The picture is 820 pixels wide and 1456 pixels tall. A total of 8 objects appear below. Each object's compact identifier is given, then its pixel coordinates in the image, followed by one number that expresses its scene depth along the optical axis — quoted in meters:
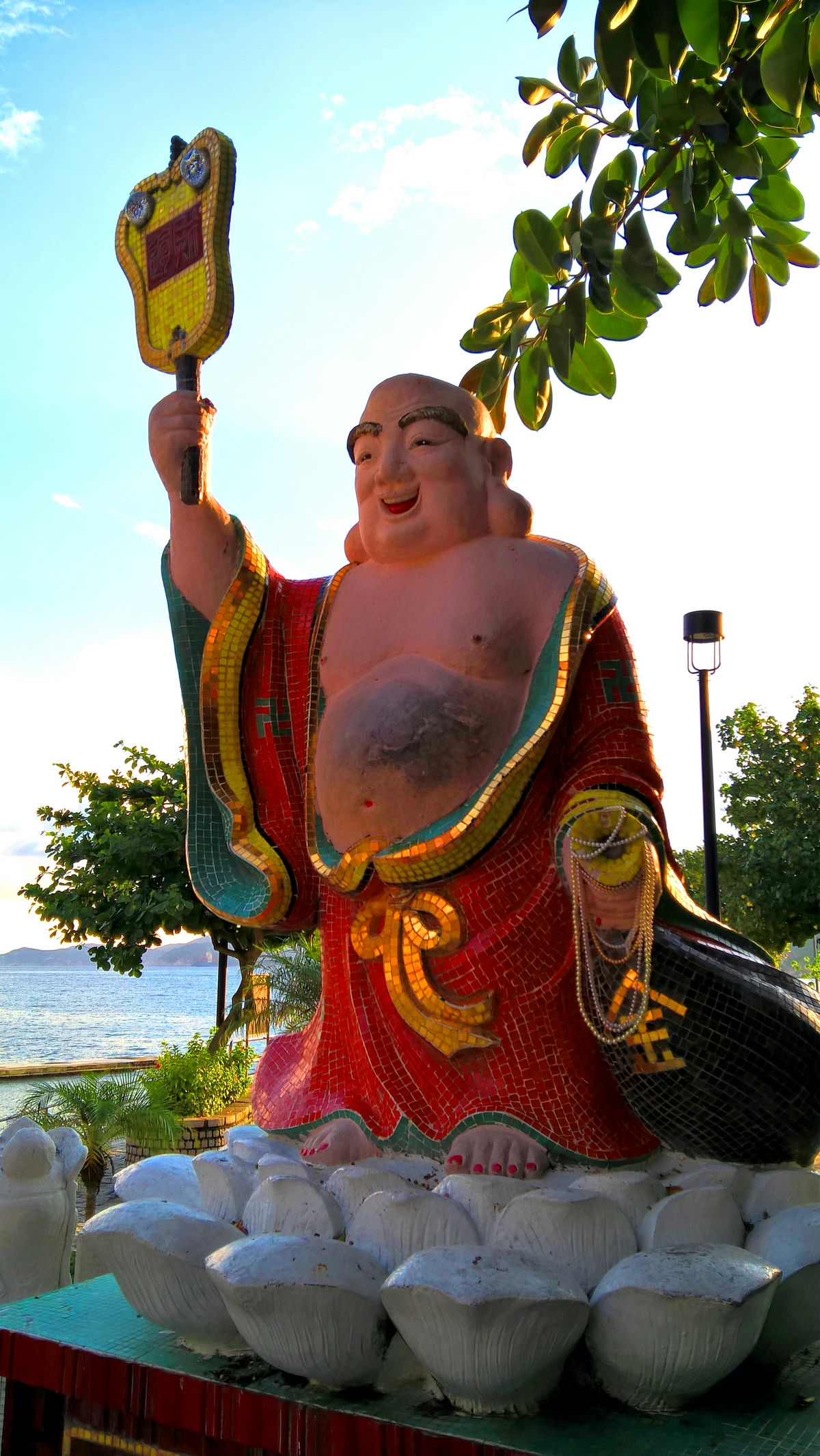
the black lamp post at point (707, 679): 6.38
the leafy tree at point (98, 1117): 9.04
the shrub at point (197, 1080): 11.20
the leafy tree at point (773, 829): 12.27
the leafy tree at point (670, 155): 1.90
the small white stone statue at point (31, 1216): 3.21
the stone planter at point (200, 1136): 10.47
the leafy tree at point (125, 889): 12.24
